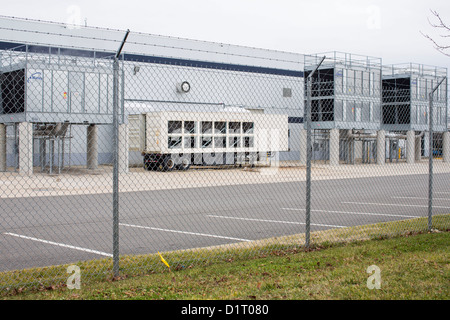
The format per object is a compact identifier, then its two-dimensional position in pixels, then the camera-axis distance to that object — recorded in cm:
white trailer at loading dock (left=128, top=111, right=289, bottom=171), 2956
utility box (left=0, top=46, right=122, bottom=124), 2503
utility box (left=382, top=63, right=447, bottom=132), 4300
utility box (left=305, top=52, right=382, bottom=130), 3797
